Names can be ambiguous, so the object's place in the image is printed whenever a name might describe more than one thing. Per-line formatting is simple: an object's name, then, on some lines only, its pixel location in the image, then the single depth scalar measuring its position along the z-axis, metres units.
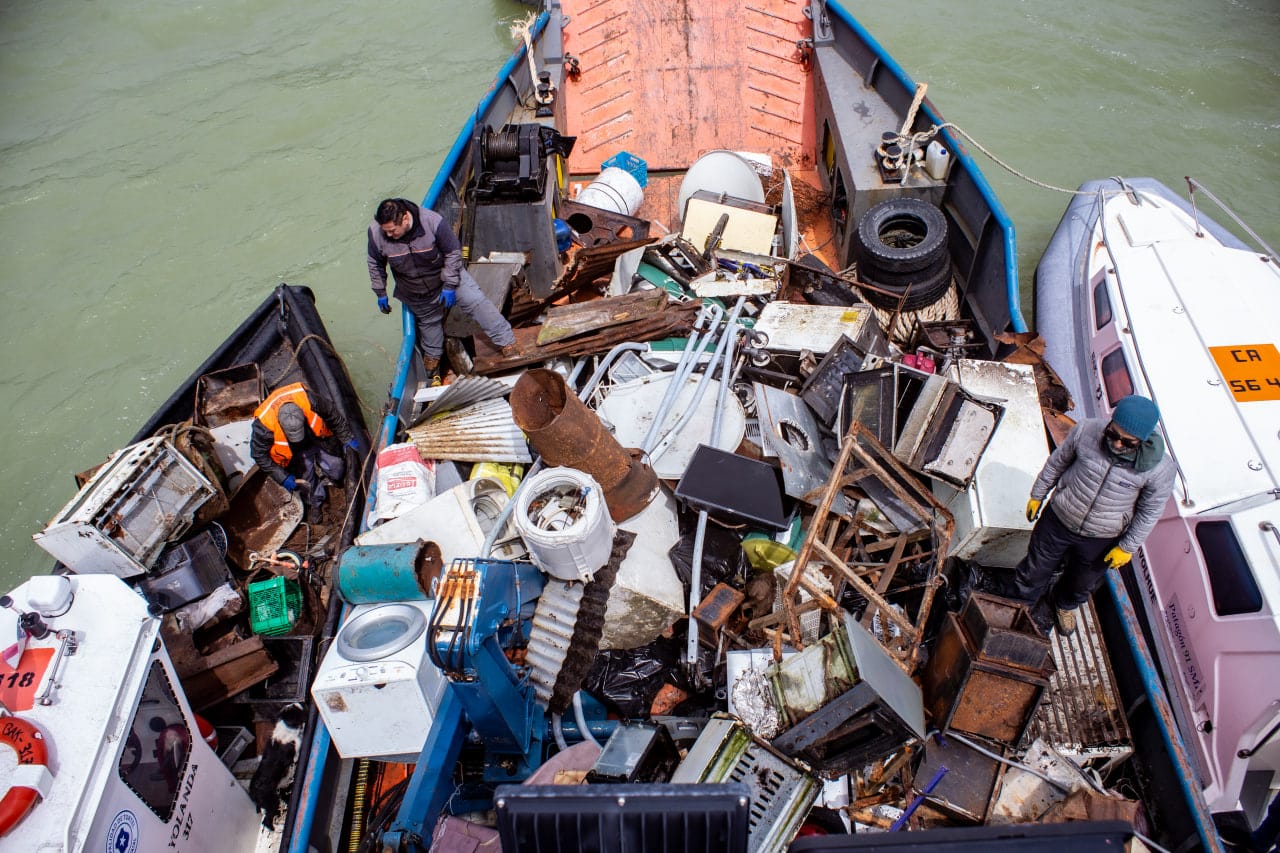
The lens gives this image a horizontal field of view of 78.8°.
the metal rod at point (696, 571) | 4.62
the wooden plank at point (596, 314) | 6.26
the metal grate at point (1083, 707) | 4.50
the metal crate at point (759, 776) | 3.56
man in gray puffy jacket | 4.16
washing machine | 3.90
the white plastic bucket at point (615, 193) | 8.16
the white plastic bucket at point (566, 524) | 4.09
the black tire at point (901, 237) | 6.46
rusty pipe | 4.55
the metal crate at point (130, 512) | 5.48
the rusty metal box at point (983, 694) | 3.77
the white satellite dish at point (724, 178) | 7.81
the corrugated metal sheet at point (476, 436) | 5.50
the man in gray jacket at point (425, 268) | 5.98
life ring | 3.29
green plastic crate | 5.73
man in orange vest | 6.27
